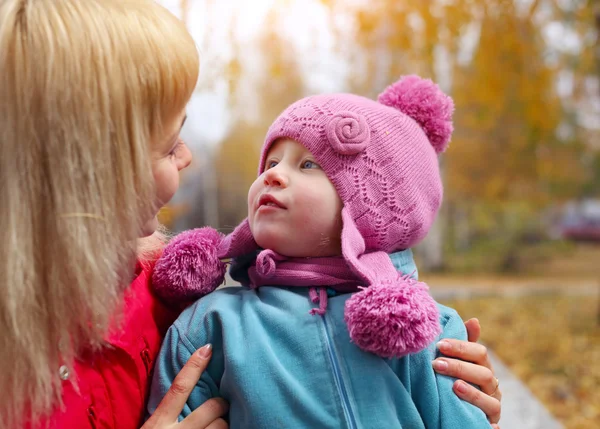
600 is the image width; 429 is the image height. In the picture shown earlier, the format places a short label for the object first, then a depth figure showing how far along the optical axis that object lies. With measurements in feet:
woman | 2.59
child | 3.02
